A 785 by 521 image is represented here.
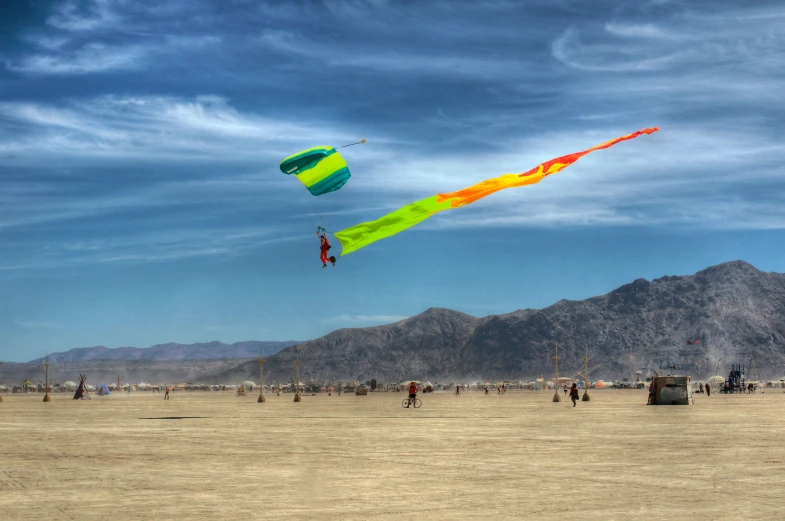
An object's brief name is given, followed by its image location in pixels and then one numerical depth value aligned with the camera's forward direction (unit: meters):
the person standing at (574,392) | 60.19
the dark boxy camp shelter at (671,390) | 58.06
